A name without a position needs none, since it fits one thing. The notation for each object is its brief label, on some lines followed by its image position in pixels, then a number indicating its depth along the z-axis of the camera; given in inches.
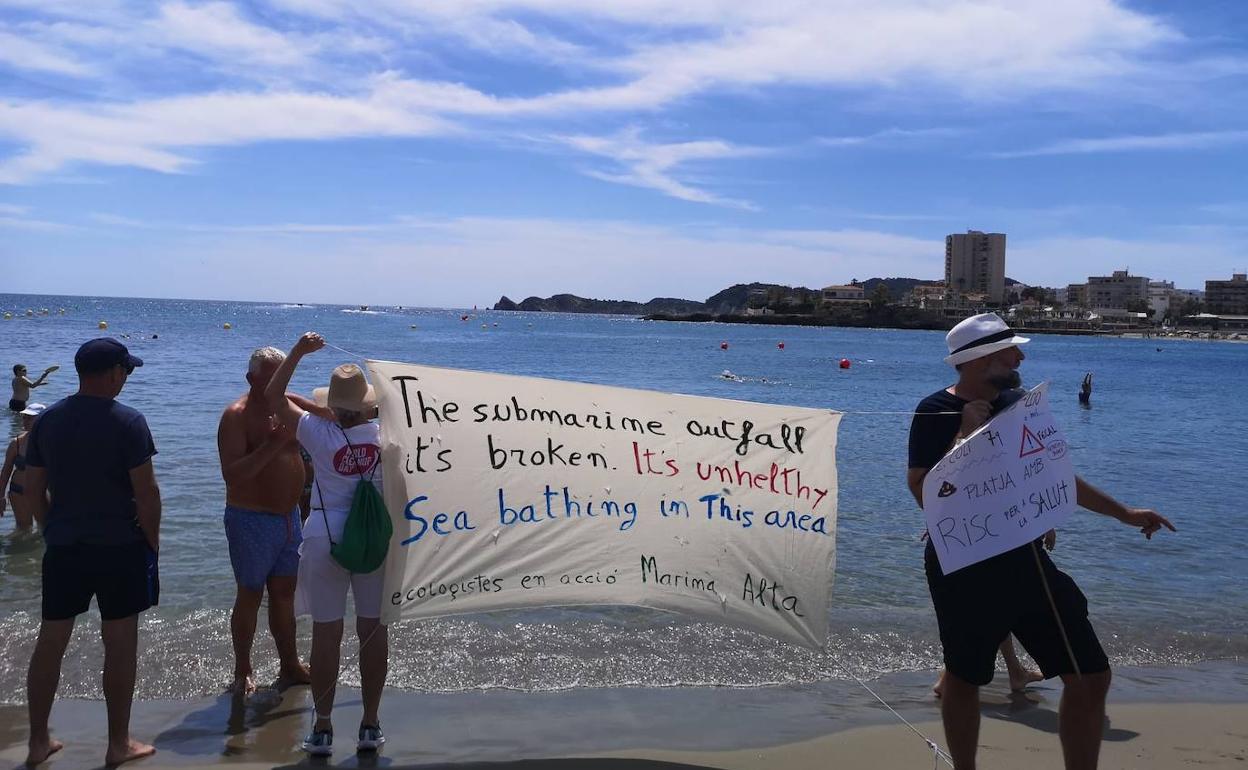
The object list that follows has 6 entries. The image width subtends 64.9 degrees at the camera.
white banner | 183.5
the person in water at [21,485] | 333.6
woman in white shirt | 174.2
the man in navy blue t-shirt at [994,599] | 144.4
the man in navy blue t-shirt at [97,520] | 168.2
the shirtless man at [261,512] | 202.4
